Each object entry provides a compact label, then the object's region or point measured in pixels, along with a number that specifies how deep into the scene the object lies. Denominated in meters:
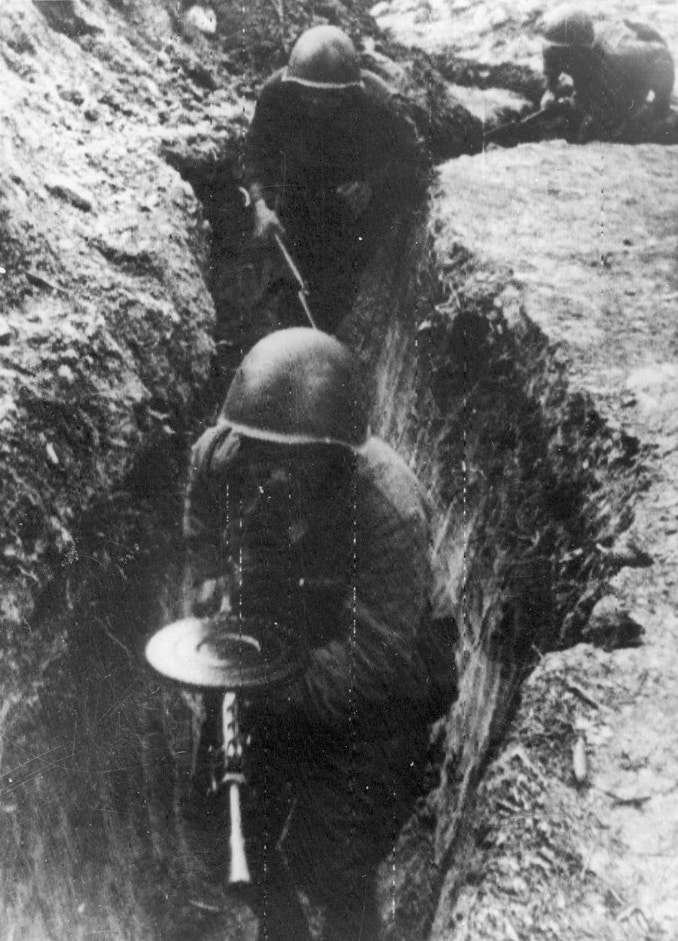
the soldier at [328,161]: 3.25
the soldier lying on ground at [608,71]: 2.86
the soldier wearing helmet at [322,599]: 1.99
